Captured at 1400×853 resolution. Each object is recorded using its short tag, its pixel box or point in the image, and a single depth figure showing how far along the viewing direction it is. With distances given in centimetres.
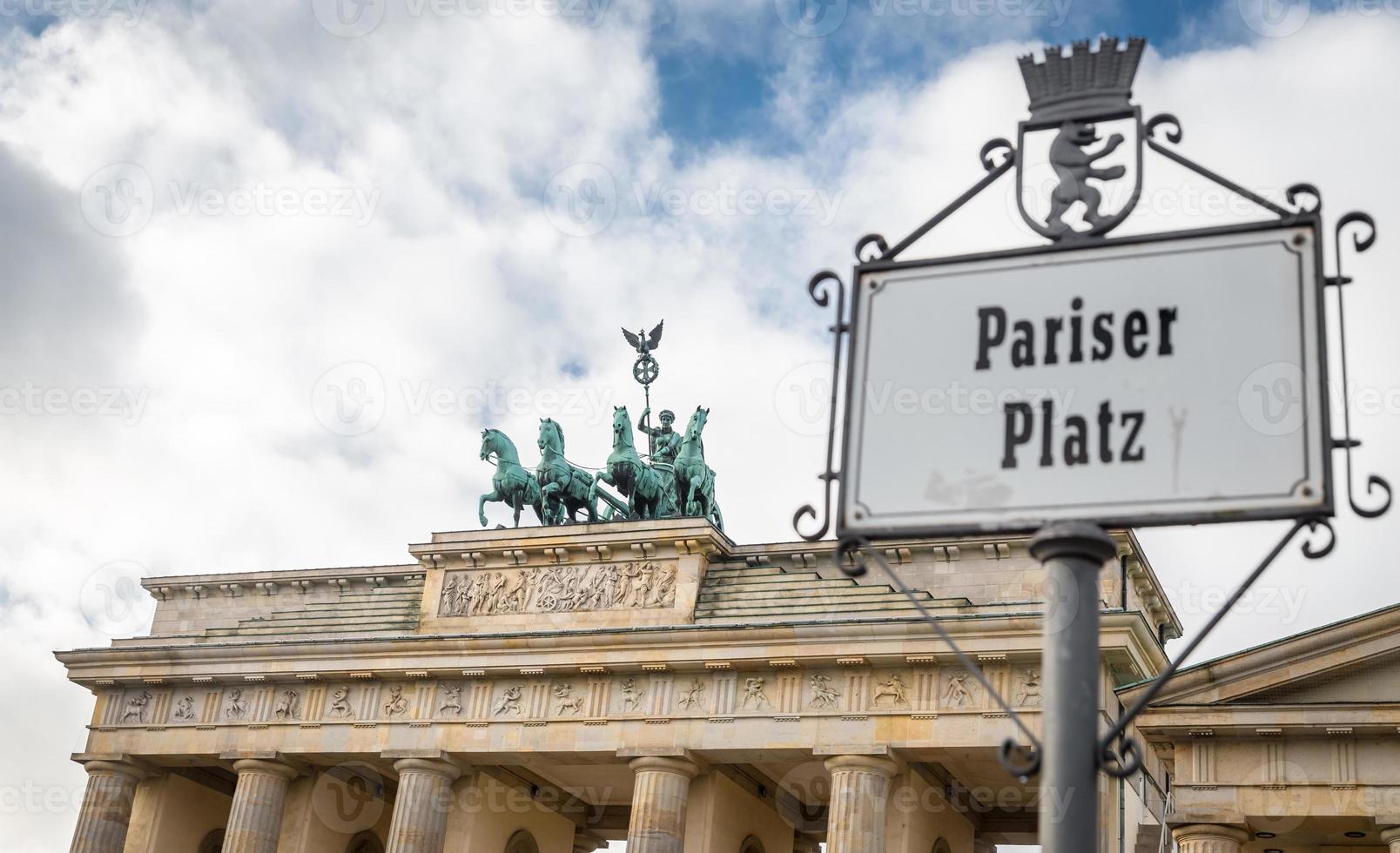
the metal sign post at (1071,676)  452
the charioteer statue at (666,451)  4566
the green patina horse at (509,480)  4619
